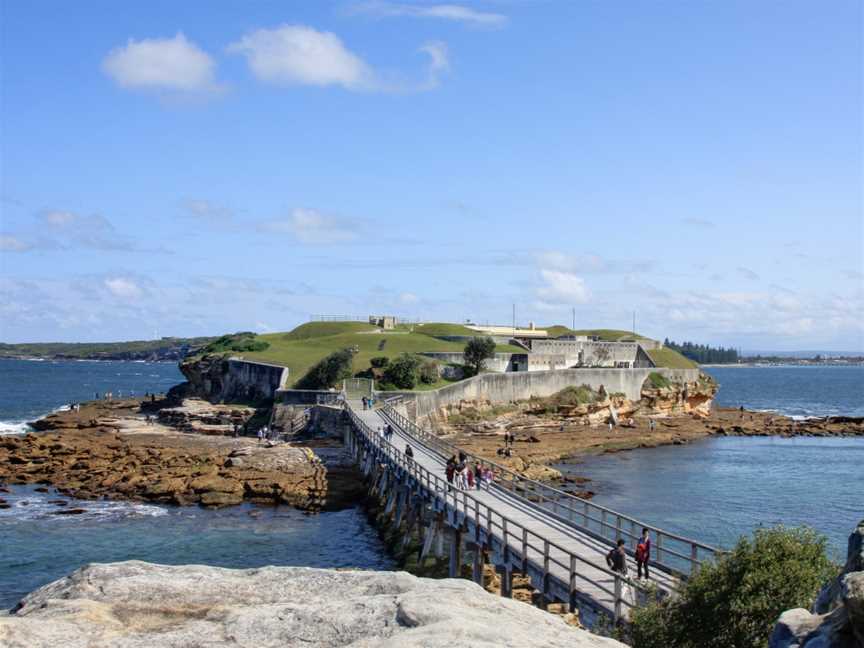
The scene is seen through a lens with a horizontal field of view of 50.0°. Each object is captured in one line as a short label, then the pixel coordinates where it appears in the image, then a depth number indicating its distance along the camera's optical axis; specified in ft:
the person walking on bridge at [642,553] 62.34
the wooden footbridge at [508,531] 60.85
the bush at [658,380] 309.63
